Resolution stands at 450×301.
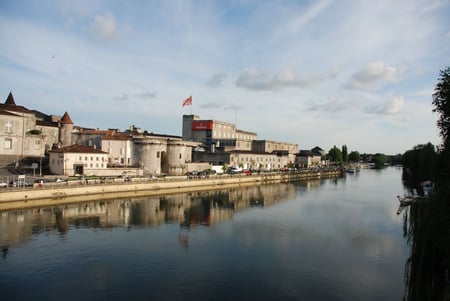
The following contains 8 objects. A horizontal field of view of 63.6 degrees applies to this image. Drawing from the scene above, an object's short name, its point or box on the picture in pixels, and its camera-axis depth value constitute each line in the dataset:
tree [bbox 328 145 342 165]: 158.38
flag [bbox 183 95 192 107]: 79.38
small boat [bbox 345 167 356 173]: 140.36
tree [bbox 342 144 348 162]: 186.25
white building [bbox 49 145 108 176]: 50.91
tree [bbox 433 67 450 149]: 17.25
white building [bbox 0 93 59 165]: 52.12
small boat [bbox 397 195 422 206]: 45.48
